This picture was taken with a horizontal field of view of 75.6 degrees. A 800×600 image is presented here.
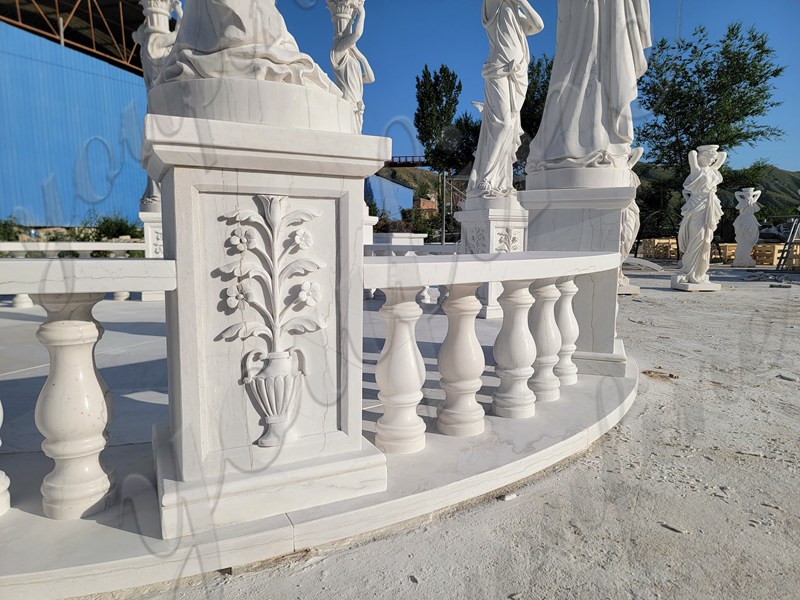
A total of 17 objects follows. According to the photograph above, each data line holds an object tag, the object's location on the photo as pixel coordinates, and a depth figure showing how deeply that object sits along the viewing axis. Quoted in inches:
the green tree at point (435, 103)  895.9
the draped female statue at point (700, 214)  393.4
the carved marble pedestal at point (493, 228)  255.8
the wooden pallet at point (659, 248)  871.7
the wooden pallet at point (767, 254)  709.9
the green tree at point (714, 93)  857.5
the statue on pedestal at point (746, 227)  617.3
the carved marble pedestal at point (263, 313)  58.2
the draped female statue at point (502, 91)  238.1
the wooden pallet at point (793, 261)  551.4
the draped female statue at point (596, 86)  136.5
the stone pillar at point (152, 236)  278.8
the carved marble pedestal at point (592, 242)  130.3
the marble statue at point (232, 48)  59.4
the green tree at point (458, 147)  1118.4
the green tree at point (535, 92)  1074.7
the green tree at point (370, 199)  795.7
